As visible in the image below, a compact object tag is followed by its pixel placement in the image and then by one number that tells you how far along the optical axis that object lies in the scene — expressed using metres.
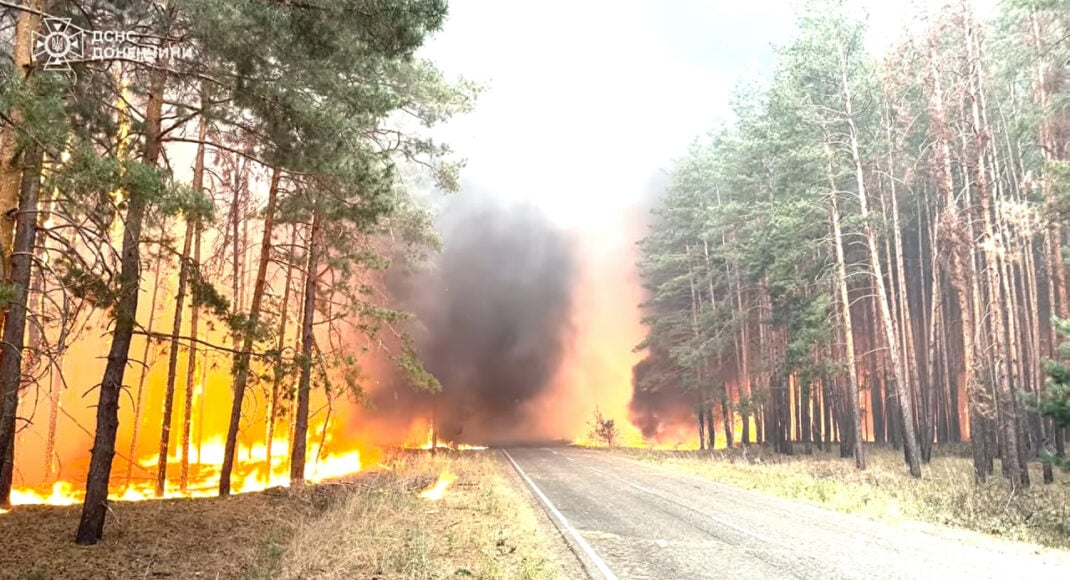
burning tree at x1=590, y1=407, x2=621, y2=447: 48.22
